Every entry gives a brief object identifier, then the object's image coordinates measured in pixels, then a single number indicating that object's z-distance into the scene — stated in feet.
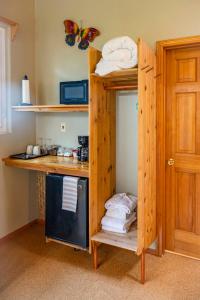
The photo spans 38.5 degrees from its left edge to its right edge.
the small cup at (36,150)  11.23
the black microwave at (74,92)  9.67
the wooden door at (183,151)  8.95
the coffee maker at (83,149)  9.98
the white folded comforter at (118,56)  7.66
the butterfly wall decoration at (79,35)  10.11
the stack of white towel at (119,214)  8.72
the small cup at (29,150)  11.31
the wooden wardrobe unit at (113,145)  7.79
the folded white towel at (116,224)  8.68
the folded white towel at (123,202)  8.80
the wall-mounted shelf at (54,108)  9.21
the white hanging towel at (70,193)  8.88
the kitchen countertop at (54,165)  8.92
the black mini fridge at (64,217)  8.77
